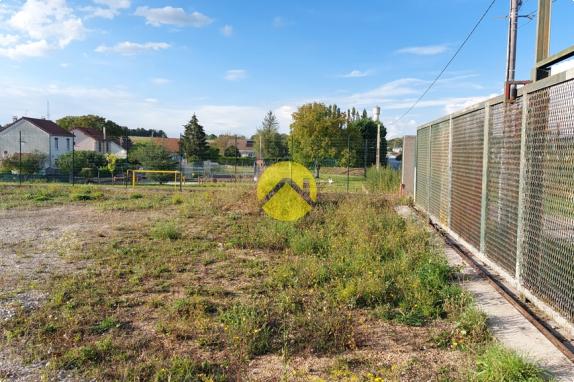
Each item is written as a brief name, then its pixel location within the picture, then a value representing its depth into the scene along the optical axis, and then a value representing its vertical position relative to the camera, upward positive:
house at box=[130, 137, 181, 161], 53.50 +2.72
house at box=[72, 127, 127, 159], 47.44 +2.50
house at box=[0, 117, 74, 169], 38.38 +2.37
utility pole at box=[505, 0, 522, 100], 9.36 +2.90
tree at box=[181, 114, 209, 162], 48.25 +2.70
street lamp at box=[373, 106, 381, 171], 24.89 +3.18
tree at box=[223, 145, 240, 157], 51.63 +1.47
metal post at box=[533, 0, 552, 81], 3.77 +1.24
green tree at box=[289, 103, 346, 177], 31.20 +2.89
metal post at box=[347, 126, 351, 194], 18.55 +0.62
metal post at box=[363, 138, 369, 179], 17.88 +0.49
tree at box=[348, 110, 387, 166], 21.65 +3.38
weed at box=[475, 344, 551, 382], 2.48 -1.26
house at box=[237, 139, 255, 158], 67.55 +3.27
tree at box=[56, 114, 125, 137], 65.88 +6.52
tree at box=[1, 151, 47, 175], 25.91 -0.14
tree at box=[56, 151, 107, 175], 26.94 +0.08
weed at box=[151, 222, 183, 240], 7.55 -1.31
